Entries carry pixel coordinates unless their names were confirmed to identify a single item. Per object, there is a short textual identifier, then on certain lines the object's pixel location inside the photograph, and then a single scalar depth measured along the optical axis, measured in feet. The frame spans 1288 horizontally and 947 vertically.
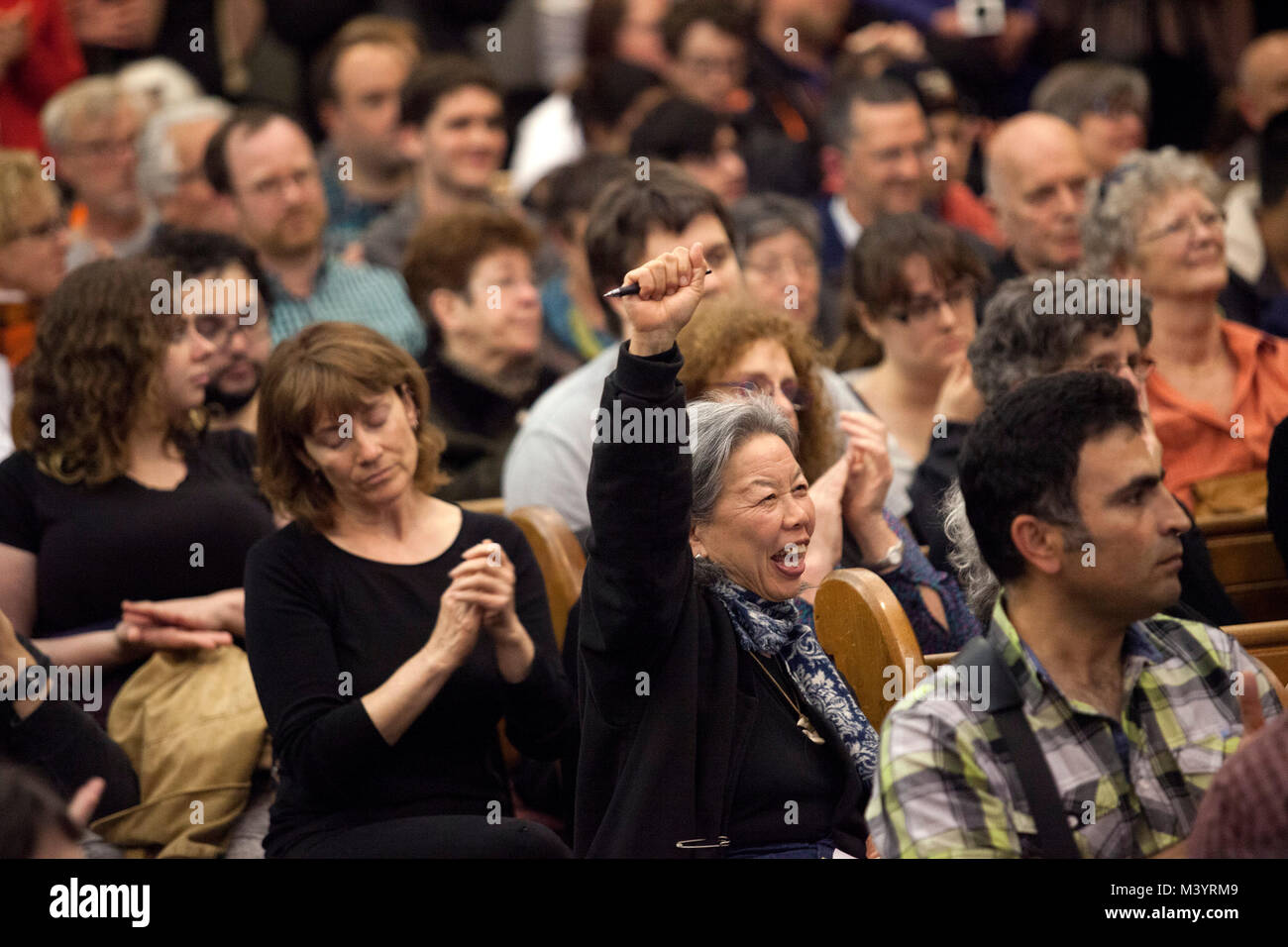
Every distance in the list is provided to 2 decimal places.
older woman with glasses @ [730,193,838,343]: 29.89
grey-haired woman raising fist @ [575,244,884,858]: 14.67
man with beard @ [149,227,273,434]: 25.36
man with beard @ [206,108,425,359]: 31.77
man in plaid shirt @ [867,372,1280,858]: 13.44
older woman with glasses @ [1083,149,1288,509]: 25.68
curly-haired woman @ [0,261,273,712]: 20.93
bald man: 32.55
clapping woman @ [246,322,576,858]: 17.94
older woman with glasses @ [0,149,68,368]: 27.45
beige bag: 19.63
